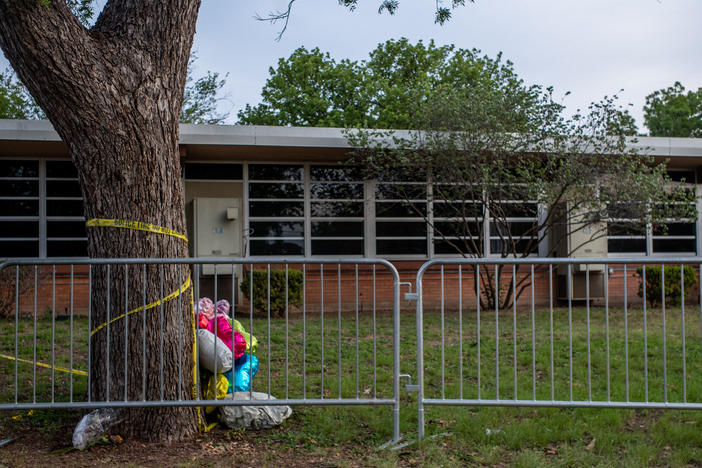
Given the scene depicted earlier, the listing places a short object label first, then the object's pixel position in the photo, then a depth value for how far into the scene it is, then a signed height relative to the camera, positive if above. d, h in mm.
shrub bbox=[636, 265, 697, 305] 12445 -727
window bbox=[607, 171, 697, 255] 14422 +156
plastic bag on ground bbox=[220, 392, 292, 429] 4859 -1311
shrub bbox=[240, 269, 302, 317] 11234 -684
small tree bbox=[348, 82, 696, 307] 10719 +1672
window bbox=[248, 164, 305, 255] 13133 +906
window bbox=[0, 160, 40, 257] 12461 +946
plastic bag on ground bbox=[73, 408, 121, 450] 4426 -1262
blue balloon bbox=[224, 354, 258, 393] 5117 -1017
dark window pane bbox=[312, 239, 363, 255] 13367 +73
